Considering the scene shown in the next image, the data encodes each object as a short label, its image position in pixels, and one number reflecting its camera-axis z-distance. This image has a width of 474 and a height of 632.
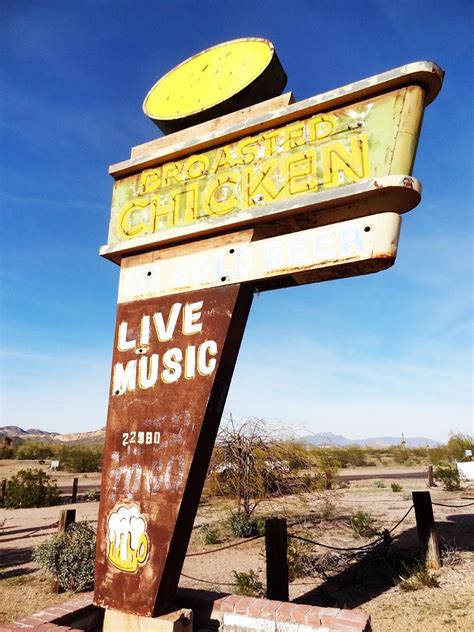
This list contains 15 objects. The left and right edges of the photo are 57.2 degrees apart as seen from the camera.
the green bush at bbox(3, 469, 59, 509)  17.19
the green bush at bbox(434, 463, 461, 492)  16.17
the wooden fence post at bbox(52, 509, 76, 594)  7.48
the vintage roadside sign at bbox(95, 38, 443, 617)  3.66
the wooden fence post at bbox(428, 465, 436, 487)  17.30
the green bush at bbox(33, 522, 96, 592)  7.09
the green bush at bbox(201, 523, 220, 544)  10.19
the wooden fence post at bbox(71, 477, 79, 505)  16.75
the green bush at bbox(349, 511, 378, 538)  9.58
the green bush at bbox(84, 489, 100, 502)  17.99
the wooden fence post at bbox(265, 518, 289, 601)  4.71
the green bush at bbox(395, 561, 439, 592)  6.41
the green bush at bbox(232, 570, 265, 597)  6.33
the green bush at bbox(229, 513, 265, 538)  10.69
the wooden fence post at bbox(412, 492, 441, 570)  7.00
